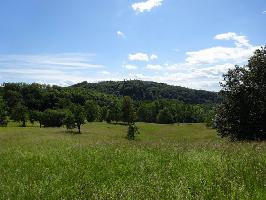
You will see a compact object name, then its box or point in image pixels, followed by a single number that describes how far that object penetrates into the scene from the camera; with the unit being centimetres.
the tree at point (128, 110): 9158
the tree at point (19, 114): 7961
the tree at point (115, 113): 9519
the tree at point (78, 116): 6793
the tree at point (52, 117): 8192
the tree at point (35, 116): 8127
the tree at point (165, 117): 11292
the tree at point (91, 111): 9494
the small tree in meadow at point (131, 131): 5917
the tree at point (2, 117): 7226
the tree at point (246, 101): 2001
